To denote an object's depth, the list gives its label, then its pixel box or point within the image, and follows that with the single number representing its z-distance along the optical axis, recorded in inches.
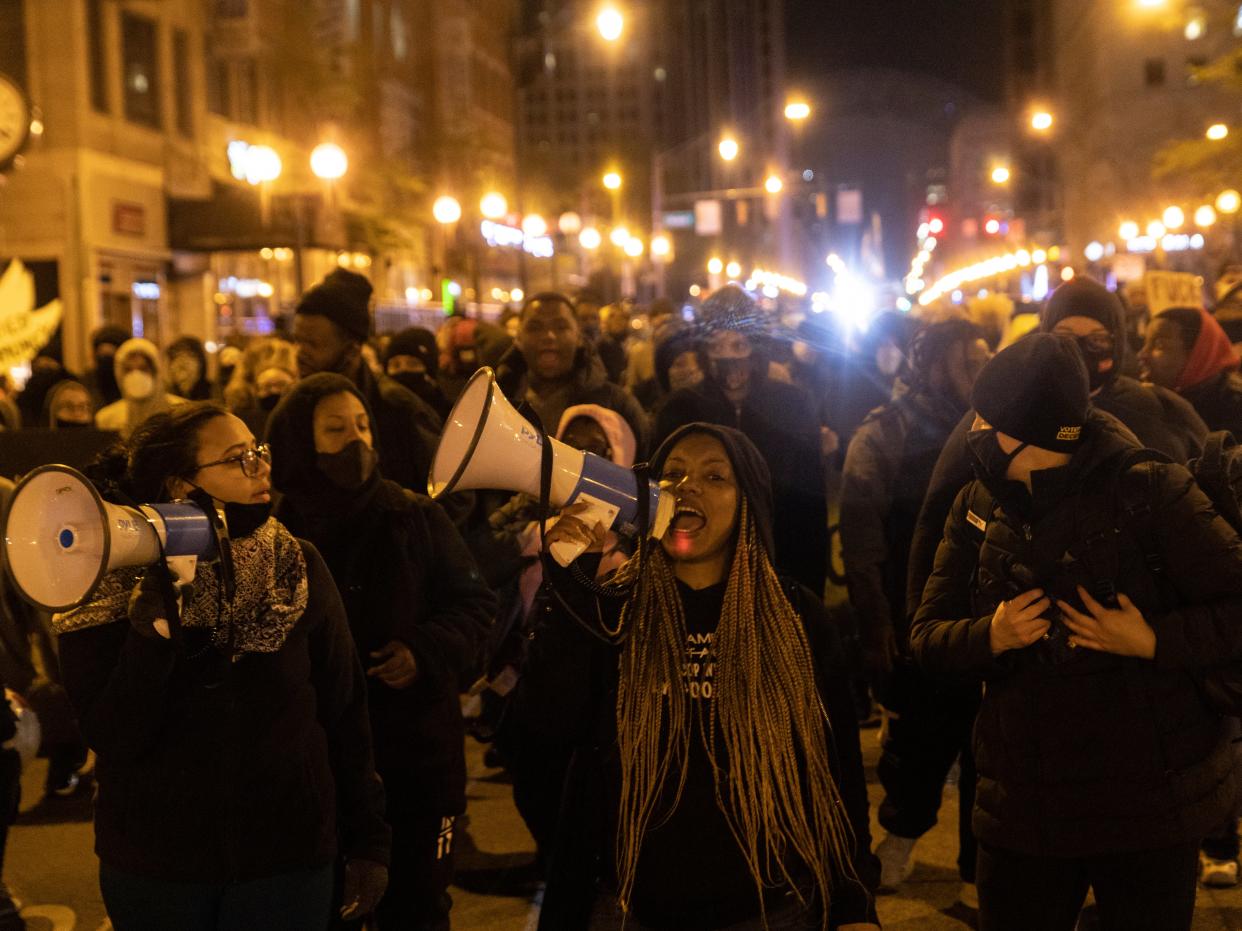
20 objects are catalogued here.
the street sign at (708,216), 1952.5
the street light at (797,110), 1903.3
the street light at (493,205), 875.4
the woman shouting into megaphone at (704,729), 120.9
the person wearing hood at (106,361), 437.7
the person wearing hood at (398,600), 168.4
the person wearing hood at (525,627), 185.5
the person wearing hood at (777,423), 254.5
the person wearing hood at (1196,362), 243.0
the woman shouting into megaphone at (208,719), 124.9
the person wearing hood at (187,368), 439.5
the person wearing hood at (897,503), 215.0
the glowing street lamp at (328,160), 592.4
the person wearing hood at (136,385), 362.0
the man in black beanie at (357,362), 233.0
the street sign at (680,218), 2279.8
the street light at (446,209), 855.1
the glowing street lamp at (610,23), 832.3
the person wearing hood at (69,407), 335.6
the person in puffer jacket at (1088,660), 126.1
